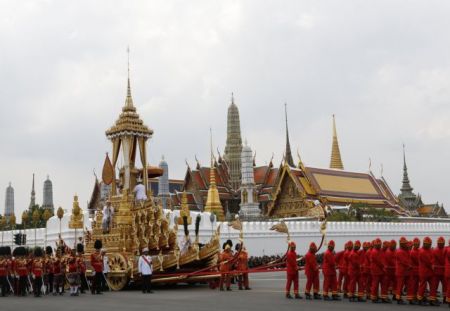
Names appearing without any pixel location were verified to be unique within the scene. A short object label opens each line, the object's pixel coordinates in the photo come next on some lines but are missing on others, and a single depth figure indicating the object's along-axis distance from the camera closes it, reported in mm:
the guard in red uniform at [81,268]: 15625
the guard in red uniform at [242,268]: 15863
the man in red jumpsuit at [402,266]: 11695
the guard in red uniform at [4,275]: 15598
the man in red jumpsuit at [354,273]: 12453
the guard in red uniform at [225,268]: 15680
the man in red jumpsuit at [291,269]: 12984
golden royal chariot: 15766
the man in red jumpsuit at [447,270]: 10848
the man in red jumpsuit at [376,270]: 12031
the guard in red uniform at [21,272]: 15516
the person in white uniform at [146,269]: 14695
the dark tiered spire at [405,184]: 66125
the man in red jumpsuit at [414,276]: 11547
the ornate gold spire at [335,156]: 59406
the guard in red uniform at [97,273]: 15391
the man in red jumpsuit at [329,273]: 12633
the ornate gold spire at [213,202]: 41375
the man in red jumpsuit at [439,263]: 11326
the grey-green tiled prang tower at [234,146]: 56281
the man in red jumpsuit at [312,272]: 12766
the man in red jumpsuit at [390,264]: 12102
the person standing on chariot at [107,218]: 16828
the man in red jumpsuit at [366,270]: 12336
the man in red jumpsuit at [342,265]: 12873
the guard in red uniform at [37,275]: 15195
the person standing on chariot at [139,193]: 16942
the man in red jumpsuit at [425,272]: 11344
